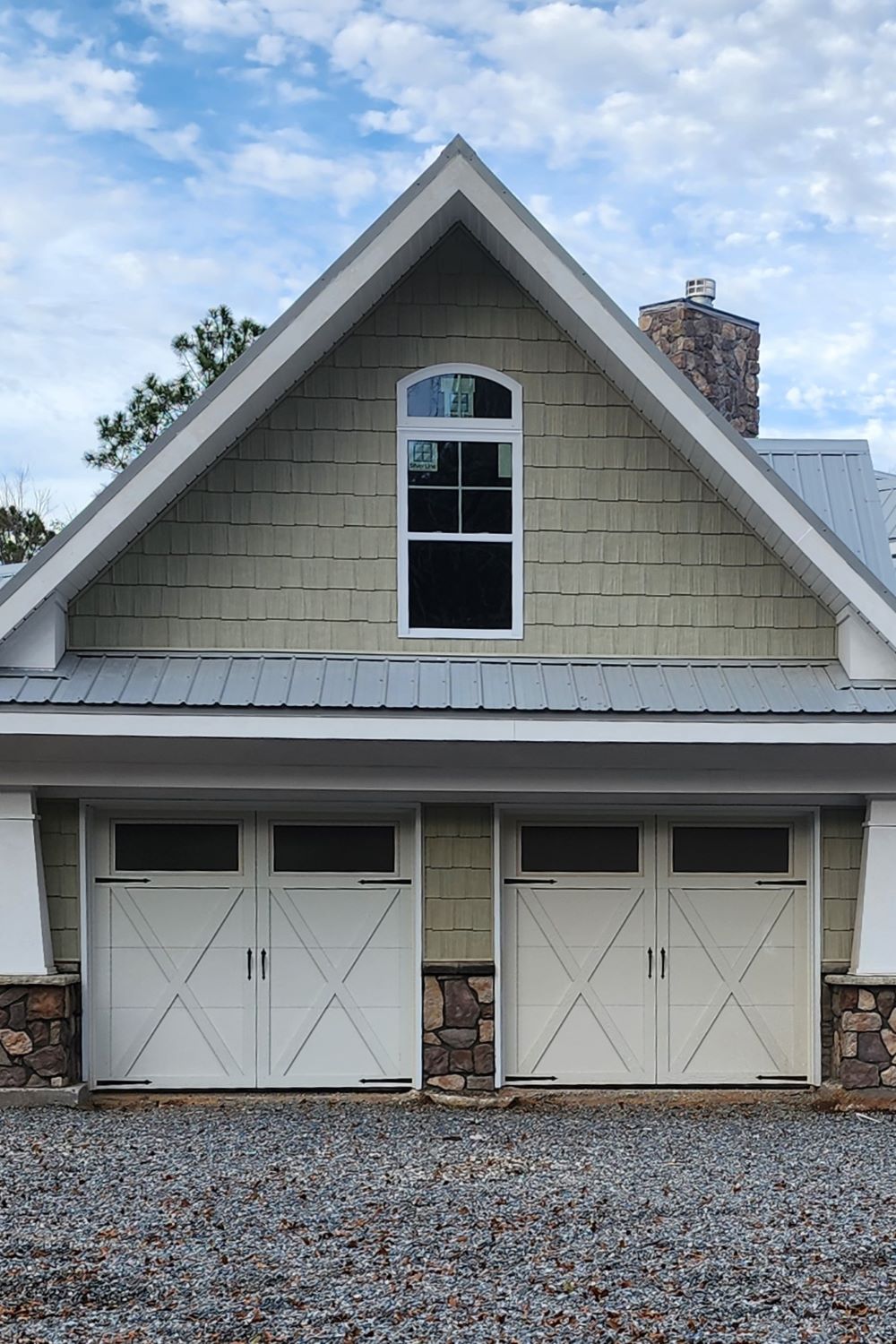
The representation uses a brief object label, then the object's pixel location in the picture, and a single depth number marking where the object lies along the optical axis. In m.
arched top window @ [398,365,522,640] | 9.71
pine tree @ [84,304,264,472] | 24.36
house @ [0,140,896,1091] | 9.38
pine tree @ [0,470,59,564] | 31.27
